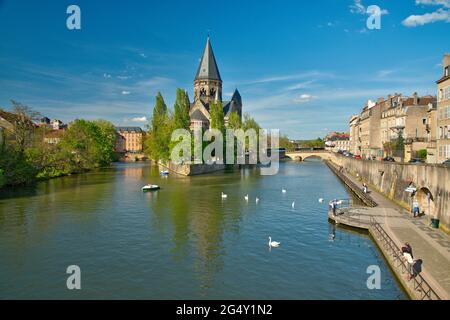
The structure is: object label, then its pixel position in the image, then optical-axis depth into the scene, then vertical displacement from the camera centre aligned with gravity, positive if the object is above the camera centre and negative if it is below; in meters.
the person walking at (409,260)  18.50 -5.44
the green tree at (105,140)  105.66 +2.83
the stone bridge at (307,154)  144.41 -1.75
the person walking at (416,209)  31.73 -4.97
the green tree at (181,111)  88.62 +9.04
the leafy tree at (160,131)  92.97 +4.72
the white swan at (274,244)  26.15 -6.49
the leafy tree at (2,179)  52.41 -4.07
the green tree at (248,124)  117.19 +8.19
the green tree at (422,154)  56.66 -0.69
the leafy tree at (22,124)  67.00 +4.61
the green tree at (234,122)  108.00 +7.87
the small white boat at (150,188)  55.06 -5.58
